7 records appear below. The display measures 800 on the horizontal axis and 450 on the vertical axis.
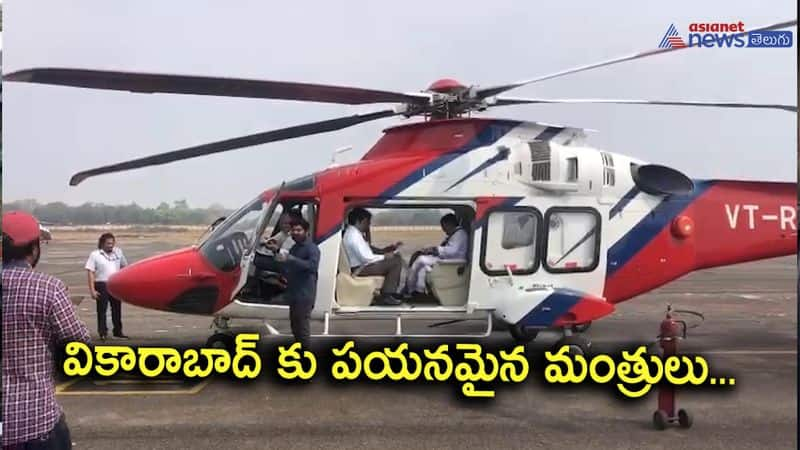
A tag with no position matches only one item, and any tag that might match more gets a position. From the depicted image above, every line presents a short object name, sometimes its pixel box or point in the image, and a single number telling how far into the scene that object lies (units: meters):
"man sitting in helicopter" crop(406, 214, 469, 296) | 7.67
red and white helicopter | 7.35
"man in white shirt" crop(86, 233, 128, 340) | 9.05
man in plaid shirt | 2.81
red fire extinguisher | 5.34
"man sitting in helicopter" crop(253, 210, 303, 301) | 7.37
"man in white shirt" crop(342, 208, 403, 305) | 7.57
